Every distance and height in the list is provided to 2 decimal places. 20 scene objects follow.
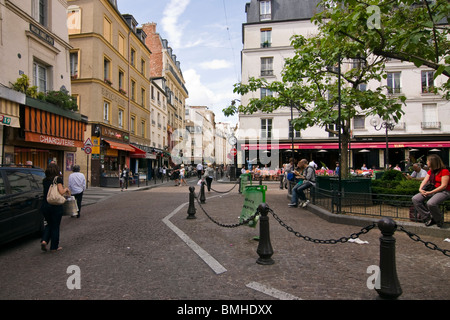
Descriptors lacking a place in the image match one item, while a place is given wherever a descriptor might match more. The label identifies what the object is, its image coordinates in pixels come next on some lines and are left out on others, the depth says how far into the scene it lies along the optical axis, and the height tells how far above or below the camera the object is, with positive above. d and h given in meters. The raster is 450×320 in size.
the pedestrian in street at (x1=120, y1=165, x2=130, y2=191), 19.95 -0.77
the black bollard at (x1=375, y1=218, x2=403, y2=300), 2.83 -1.04
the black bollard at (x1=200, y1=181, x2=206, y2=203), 10.60 -1.23
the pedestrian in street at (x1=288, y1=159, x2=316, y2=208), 9.21 -0.71
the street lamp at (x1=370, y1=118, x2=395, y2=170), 15.34 +2.07
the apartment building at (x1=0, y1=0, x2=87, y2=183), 10.91 +3.65
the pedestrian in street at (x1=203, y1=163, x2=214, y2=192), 14.60 -0.54
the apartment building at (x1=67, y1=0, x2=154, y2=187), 20.06 +6.59
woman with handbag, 4.82 -0.82
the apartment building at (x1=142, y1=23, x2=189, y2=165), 38.88 +13.17
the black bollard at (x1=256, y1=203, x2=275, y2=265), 4.10 -1.15
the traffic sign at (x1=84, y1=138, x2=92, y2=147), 14.13 +1.11
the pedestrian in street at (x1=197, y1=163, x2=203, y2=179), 26.70 -0.59
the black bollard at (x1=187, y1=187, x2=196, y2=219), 7.59 -1.23
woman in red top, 5.48 -0.63
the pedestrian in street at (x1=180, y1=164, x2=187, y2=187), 20.38 -0.73
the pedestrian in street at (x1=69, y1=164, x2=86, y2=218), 8.41 -0.55
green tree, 5.85 +2.76
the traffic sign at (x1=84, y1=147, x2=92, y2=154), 13.97 +0.75
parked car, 4.93 -0.69
